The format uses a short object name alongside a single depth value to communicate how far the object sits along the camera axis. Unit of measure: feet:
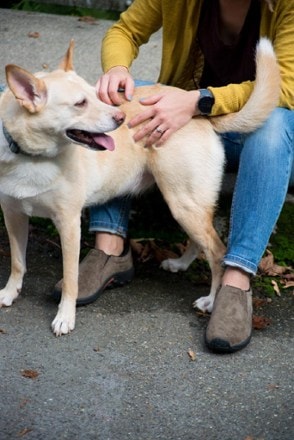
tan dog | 9.51
